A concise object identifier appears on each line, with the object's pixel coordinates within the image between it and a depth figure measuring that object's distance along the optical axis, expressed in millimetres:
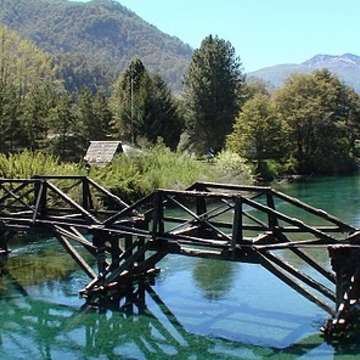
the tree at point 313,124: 67500
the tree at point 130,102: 59281
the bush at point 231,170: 43375
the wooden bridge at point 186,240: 13117
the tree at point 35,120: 48447
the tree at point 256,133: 58031
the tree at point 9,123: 44562
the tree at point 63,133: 50375
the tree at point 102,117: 59431
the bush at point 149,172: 32312
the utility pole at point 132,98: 58156
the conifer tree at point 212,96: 65438
